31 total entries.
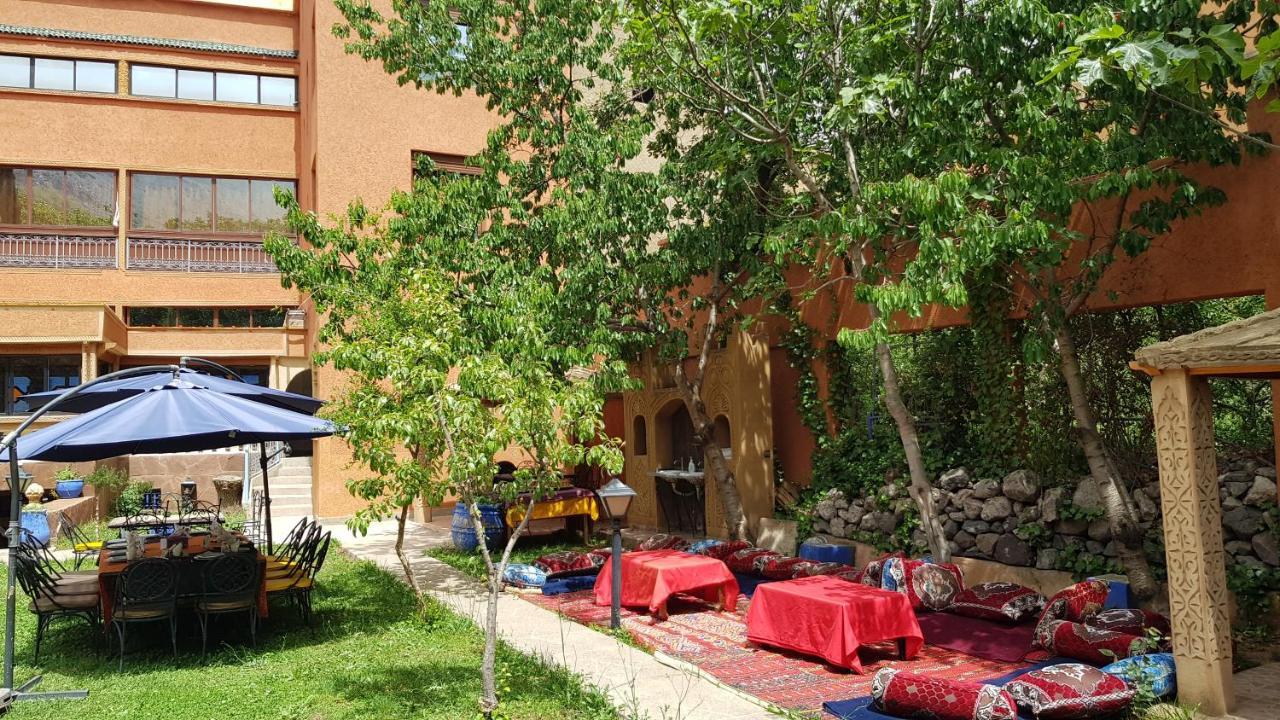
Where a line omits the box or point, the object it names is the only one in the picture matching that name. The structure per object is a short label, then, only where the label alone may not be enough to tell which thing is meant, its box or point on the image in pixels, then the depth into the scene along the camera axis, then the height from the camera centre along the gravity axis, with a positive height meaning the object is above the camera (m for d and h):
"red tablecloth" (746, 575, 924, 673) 7.64 -1.67
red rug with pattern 7.07 -2.00
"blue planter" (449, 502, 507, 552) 14.12 -1.41
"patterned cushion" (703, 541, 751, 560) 11.75 -1.54
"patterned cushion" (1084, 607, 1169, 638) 7.37 -1.67
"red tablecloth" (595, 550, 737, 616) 9.84 -1.63
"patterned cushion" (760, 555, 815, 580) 10.87 -1.70
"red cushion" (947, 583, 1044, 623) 8.77 -1.77
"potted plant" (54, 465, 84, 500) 17.48 -0.63
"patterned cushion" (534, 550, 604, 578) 11.95 -1.69
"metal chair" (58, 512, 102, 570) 12.48 -1.30
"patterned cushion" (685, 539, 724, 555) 11.77 -1.51
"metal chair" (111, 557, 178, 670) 7.78 -1.21
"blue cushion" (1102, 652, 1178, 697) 6.18 -1.74
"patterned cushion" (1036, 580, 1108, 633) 7.80 -1.59
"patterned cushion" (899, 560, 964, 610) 9.34 -1.67
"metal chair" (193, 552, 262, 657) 8.07 -1.23
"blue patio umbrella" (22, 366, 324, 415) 9.72 +0.60
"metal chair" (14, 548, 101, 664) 8.21 -1.33
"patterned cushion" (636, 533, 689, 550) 12.20 -1.49
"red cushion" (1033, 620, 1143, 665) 7.01 -1.76
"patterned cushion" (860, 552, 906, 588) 9.63 -1.57
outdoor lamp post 9.39 -0.73
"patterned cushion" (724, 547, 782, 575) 11.49 -1.66
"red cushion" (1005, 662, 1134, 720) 5.89 -1.78
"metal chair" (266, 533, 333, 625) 9.10 -1.36
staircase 19.69 -1.03
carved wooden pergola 6.05 -0.56
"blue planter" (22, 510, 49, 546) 14.98 -1.15
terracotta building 23.98 +7.28
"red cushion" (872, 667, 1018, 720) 5.82 -1.78
